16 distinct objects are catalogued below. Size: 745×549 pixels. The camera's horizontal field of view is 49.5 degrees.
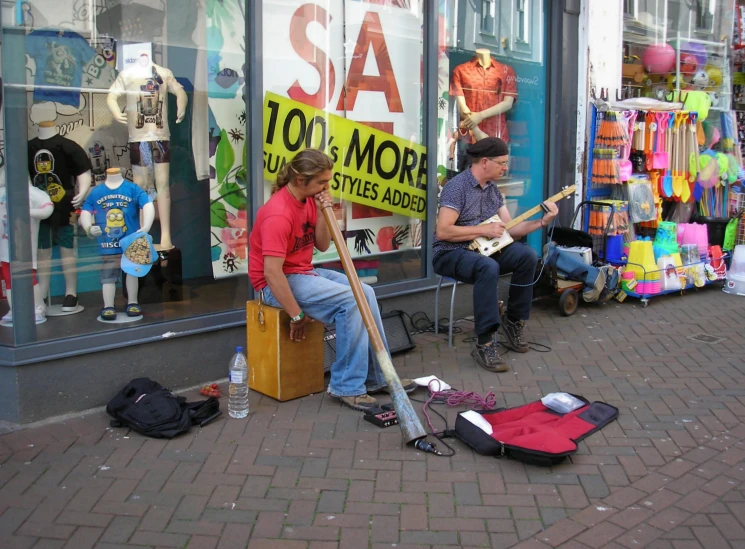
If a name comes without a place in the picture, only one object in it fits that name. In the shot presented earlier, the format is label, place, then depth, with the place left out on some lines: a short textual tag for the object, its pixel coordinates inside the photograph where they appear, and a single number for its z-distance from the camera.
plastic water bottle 4.47
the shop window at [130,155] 4.53
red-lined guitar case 3.88
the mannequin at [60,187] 4.54
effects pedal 4.39
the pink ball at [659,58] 8.50
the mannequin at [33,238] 4.39
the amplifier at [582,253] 7.09
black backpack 4.23
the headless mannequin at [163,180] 5.07
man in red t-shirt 4.53
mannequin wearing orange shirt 6.85
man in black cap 5.49
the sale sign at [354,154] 5.50
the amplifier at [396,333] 5.70
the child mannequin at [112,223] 4.88
